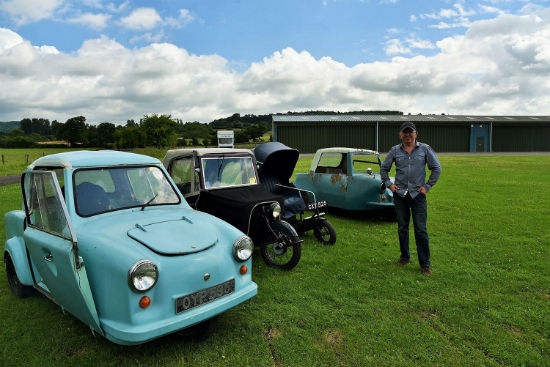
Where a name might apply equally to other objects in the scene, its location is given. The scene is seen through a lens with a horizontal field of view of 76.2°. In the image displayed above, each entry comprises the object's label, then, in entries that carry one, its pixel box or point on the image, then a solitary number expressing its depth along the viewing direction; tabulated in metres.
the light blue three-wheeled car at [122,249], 2.90
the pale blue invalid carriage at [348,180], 8.55
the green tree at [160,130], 58.28
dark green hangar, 37.84
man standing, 5.13
